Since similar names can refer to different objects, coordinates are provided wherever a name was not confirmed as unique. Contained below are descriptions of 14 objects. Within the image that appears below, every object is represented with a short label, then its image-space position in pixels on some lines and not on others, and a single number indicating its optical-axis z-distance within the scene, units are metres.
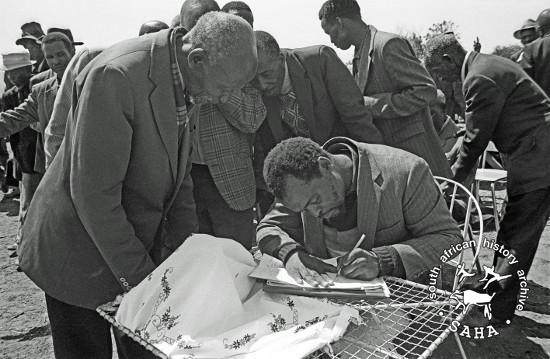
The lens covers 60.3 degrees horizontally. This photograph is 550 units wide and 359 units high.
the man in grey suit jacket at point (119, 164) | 1.45
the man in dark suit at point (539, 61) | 4.29
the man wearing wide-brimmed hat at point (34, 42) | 4.99
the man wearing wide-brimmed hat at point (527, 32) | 6.69
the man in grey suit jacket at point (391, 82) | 2.76
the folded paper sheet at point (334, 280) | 1.58
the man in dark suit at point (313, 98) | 2.65
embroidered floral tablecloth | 1.25
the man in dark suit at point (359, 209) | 1.74
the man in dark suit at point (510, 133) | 2.79
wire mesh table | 1.32
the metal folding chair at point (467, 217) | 1.88
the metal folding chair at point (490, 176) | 3.69
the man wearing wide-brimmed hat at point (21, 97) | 4.48
